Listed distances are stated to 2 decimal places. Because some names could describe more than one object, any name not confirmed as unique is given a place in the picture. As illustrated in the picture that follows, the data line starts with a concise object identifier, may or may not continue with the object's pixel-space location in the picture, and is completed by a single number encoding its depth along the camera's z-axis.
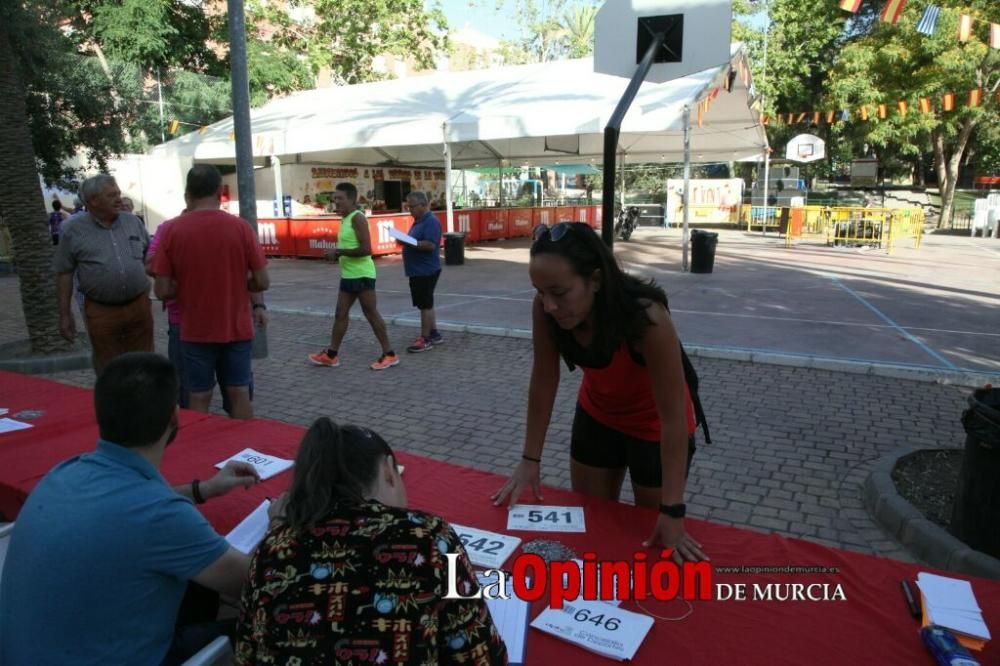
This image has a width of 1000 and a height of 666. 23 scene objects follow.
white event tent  13.21
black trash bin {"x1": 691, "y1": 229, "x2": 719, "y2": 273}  13.22
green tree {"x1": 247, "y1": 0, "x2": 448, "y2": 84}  30.66
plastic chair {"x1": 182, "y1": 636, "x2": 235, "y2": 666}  1.76
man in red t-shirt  3.99
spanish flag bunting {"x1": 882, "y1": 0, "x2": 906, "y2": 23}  10.88
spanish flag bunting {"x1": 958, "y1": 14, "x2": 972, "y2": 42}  13.63
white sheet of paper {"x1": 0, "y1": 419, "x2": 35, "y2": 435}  3.26
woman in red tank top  2.04
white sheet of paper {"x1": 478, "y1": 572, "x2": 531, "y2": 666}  1.68
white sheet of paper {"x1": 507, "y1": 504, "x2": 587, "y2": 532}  2.26
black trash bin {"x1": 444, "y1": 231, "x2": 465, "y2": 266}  16.11
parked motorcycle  22.46
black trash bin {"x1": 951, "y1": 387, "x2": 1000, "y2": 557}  3.05
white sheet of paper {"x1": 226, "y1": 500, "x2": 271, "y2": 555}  2.19
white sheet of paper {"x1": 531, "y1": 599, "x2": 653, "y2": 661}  1.68
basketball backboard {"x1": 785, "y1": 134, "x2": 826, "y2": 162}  26.33
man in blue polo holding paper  7.41
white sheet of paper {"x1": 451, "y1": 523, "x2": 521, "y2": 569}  2.07
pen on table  1.80
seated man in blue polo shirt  1.56
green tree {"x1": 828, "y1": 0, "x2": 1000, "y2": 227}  20.77
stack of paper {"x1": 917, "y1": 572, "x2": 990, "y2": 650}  1.70
